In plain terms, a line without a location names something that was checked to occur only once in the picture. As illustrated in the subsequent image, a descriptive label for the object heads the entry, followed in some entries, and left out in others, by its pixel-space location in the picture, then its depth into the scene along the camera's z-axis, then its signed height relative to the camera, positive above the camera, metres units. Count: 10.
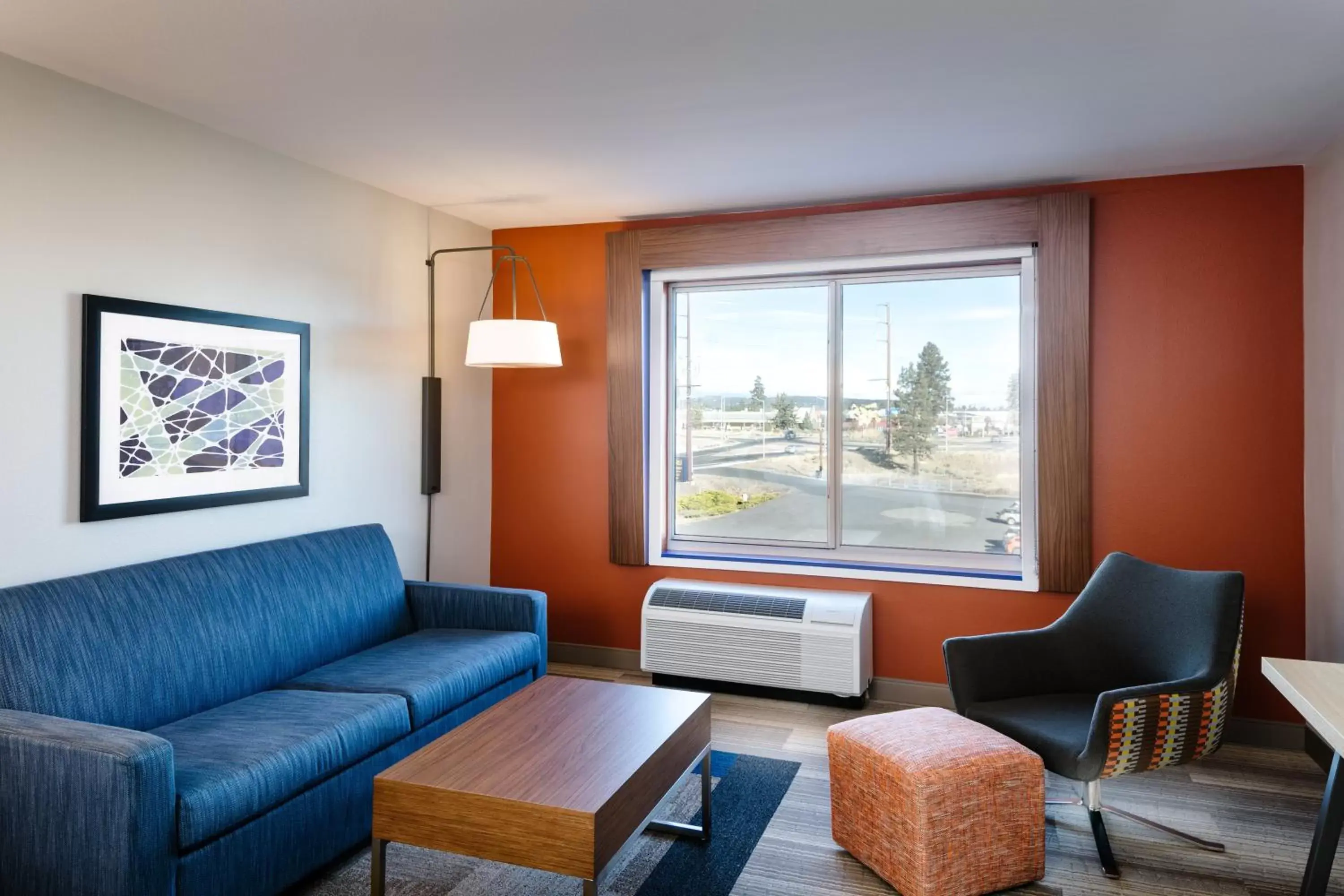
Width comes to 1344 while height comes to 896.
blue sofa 2.09 -0.87
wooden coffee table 2.12 -0.90
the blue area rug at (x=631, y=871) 2.56 -1.33
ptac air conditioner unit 4.08 -0.98
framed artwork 2.90 +0.10
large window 4.23 +0.11
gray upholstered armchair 2.63 -0.81
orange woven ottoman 2.43 -1.07
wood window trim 3.90 +0.92
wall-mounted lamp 3.96 +0.44
